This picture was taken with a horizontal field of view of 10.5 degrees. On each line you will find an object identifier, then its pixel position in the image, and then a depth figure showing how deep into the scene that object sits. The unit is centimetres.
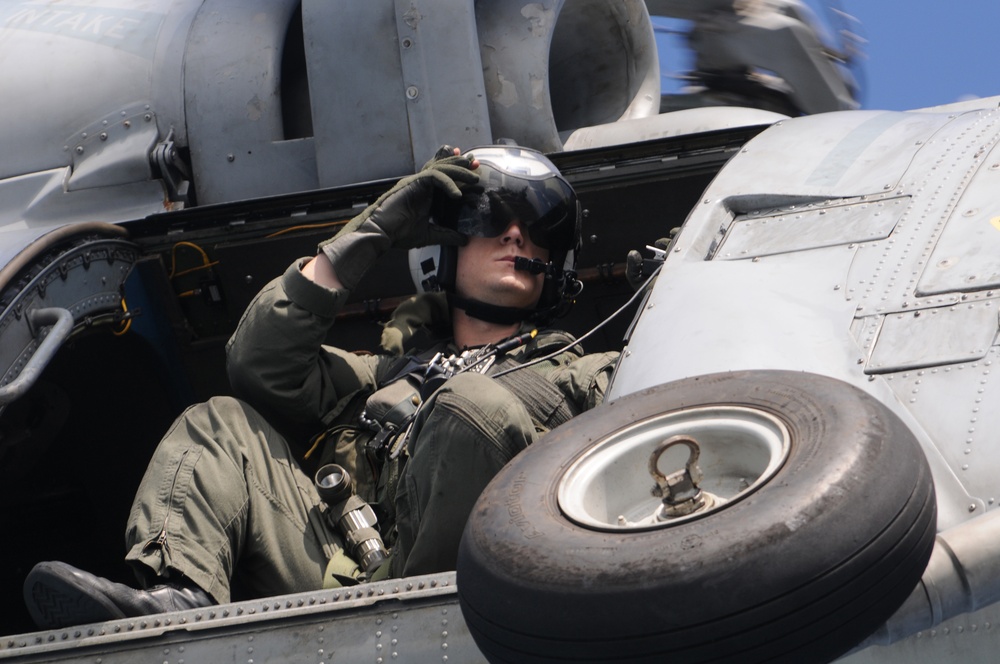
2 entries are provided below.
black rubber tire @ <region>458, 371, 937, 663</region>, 718
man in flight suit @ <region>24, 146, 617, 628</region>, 812
